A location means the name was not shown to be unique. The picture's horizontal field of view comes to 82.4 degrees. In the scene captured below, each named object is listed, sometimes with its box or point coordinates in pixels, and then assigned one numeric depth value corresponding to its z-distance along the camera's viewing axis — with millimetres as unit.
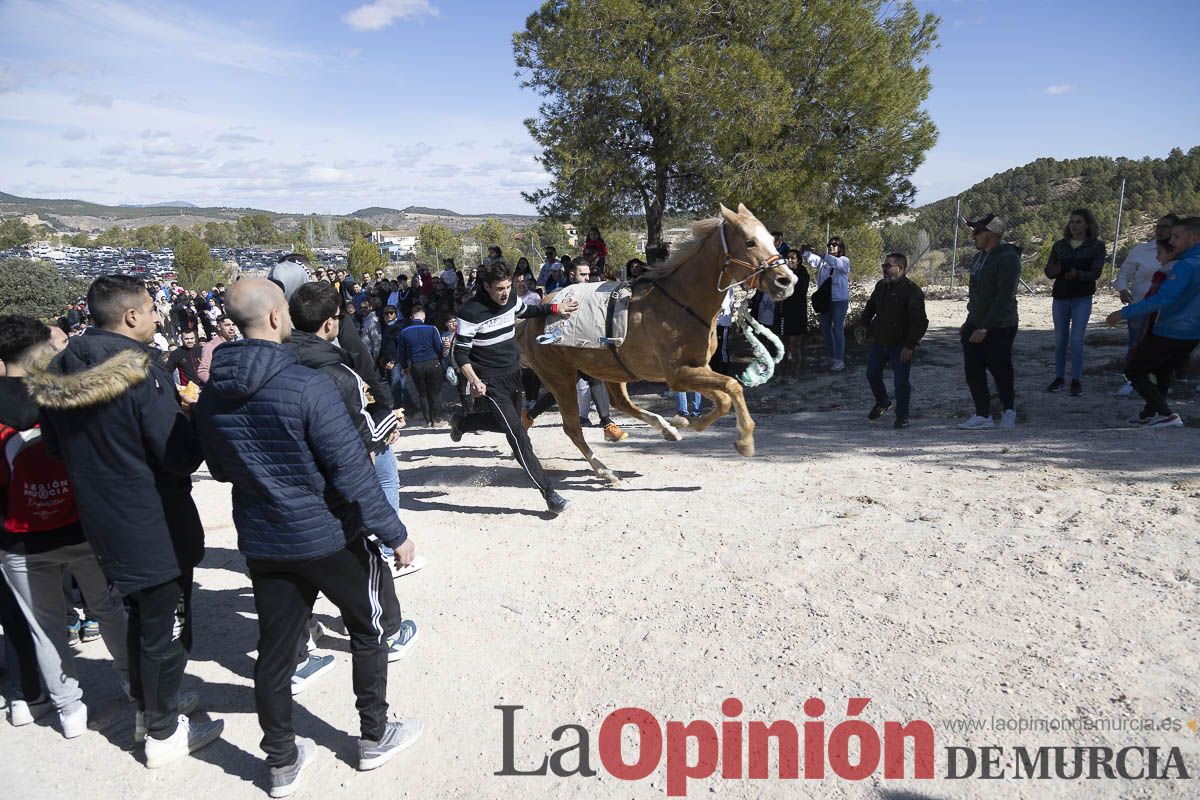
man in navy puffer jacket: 2650
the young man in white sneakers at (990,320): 7191
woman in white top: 11398
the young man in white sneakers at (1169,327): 6309
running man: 5844
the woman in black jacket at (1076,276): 8062
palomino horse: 5520
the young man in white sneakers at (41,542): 3395
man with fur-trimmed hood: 3006
